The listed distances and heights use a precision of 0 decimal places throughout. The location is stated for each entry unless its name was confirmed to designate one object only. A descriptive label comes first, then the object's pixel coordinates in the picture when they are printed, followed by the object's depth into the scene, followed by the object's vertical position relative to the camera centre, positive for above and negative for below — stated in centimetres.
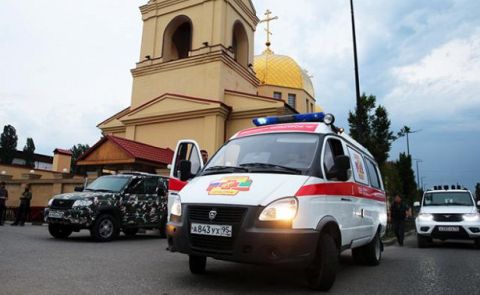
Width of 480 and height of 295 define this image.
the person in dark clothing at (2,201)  1552 +59
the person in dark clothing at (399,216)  1362 +34
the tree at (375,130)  1825 +440
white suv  1138 +18
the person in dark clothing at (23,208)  1599 +35
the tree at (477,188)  10706 +1129
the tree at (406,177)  4159 +516
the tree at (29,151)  5934 +1005
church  2277 +865
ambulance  455 +26
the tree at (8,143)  5972 +1154
